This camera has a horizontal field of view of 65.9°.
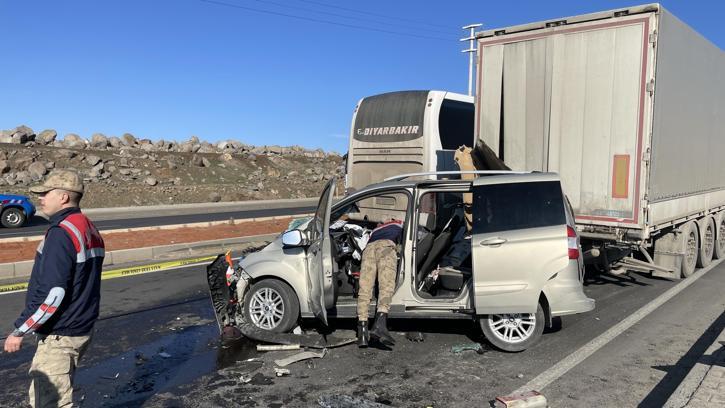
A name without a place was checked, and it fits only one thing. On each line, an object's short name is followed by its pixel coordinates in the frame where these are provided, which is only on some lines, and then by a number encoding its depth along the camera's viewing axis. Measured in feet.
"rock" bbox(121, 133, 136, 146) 167.42
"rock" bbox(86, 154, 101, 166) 130.00
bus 32.83
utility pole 109.84
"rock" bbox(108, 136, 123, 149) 161.99
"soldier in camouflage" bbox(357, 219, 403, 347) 18.81
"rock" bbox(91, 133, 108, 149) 158.71
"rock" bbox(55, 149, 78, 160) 130.11
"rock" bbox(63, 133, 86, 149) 151.23
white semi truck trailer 23.57
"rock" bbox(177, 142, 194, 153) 177.63
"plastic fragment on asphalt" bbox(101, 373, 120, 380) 16.83
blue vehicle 68.54
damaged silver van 17.99
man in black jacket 9.95
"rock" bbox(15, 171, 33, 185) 109.19
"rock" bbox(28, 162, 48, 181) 111.92
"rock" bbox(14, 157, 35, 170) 117.19
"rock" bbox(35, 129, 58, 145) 147.43
